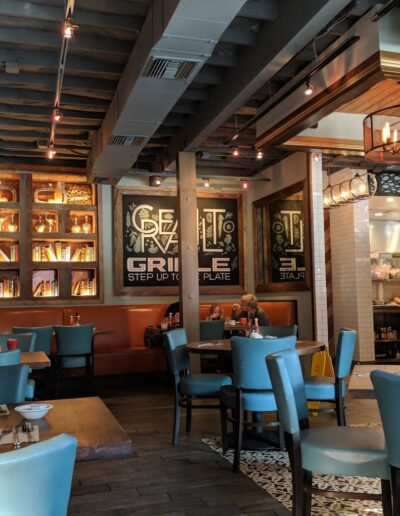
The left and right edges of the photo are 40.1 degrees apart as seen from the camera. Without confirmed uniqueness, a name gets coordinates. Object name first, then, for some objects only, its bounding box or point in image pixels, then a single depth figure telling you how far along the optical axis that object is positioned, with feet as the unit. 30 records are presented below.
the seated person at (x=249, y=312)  21.75
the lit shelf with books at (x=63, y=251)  30.25
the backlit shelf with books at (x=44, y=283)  29.99
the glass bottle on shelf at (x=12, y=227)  29.76
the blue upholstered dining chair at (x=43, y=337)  22.62
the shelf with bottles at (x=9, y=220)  29.73
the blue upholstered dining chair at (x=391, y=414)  7.12
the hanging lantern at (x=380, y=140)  17.39
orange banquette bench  27.45
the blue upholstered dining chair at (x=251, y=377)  13.07
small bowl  7.08
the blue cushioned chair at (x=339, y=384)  14.49
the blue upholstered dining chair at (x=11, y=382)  9.00
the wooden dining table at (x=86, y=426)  5.79
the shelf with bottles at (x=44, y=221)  30.40
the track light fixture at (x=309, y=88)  16.19
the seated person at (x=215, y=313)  26.71
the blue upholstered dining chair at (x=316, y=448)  8.14
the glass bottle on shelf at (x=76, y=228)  30.91
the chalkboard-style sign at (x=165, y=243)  31.07
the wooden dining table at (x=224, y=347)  14.82
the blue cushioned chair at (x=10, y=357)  11.38
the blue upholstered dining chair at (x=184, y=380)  15.33
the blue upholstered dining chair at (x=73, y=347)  22.91
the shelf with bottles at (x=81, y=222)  30.94
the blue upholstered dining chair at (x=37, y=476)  3.50
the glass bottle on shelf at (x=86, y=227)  31.01
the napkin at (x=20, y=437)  5.84
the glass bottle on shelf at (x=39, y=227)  30.37
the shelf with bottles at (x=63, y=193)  30.66
